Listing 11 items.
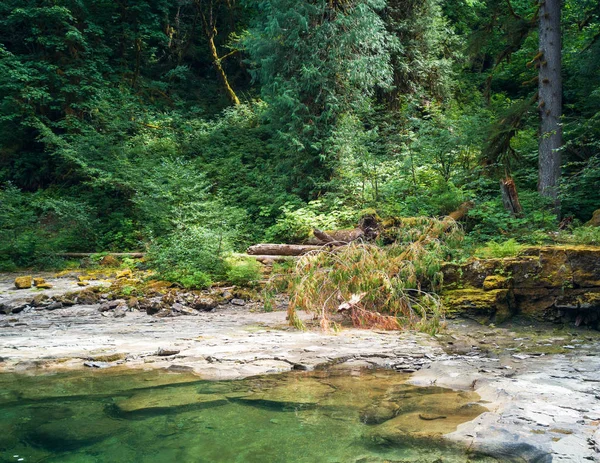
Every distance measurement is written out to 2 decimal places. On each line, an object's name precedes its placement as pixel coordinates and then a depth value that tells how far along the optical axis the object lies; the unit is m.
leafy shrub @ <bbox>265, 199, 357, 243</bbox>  13.01
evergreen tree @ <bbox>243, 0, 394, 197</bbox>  15.29
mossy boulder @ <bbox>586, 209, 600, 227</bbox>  9.06
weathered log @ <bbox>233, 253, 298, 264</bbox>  11.21
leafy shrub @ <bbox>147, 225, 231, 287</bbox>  10.36
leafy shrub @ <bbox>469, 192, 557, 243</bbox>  8.90
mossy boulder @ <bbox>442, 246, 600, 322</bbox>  6.73
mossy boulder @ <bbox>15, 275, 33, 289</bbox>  10.54
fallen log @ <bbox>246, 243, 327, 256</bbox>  11.55
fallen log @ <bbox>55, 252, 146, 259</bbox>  13.78
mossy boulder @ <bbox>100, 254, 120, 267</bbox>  13.51
